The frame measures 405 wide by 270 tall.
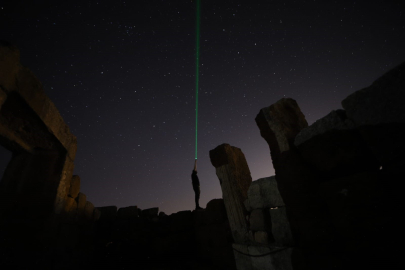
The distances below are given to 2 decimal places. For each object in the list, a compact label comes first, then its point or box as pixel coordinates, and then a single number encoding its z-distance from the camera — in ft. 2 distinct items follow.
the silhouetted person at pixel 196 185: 21.08
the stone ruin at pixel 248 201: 4.24
